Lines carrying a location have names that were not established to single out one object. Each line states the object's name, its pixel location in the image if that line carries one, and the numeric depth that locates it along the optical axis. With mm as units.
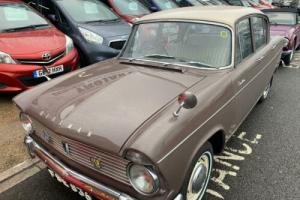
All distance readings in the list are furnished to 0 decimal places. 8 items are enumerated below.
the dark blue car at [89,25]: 5953
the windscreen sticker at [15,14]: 5836
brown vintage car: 2168
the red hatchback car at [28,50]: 4797
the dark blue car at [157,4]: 9187
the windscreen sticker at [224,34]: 3322
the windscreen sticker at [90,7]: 6781
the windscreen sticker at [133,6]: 8211
